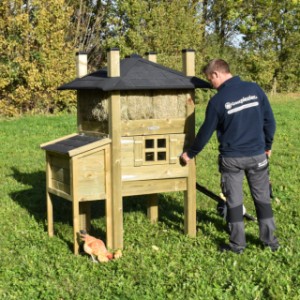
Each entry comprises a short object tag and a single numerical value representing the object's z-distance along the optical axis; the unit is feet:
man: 16.31
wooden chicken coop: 17.29
